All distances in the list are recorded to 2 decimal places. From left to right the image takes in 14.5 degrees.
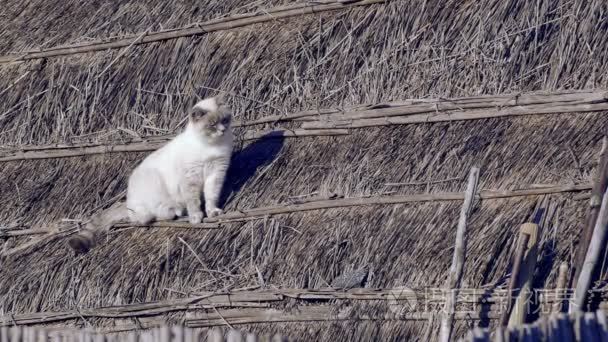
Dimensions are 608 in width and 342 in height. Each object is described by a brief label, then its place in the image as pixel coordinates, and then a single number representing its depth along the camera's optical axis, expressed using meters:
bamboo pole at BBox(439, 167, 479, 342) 13.76
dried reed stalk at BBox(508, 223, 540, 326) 13.70
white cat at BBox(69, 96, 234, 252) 16.76
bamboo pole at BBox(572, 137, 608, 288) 13.76
